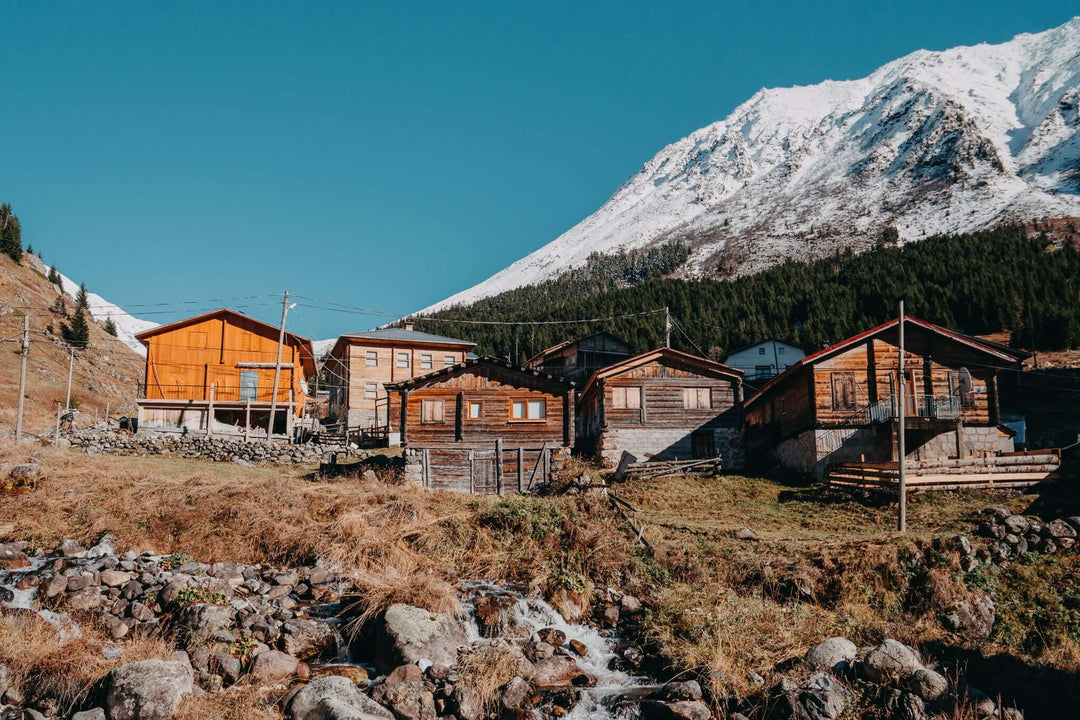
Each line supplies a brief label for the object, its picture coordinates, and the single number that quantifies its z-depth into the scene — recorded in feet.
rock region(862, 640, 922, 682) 58.44
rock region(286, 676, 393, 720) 51.88
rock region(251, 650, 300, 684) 57.93
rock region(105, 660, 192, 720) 50.39
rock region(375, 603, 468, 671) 61.41
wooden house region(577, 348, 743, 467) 141.59
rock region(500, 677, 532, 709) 57.06
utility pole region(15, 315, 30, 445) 133.37
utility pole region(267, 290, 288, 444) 149.77
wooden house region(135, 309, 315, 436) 165.37
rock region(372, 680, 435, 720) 54.70
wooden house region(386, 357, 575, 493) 126.82
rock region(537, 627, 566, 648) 69.05
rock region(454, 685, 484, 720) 54.96
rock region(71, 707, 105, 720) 49.88
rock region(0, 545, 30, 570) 75.15
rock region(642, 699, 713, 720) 55.57
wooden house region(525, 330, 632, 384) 224.37
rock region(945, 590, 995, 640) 70.13
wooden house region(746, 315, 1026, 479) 127.65
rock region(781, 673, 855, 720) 55.77
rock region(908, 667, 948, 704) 56.54
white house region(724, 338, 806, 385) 246.47
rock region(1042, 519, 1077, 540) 82.38
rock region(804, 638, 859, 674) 61.93
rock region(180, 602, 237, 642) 61.90
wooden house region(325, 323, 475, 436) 189.47
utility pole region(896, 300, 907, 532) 90.07
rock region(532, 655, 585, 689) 62.28
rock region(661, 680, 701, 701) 58.90
